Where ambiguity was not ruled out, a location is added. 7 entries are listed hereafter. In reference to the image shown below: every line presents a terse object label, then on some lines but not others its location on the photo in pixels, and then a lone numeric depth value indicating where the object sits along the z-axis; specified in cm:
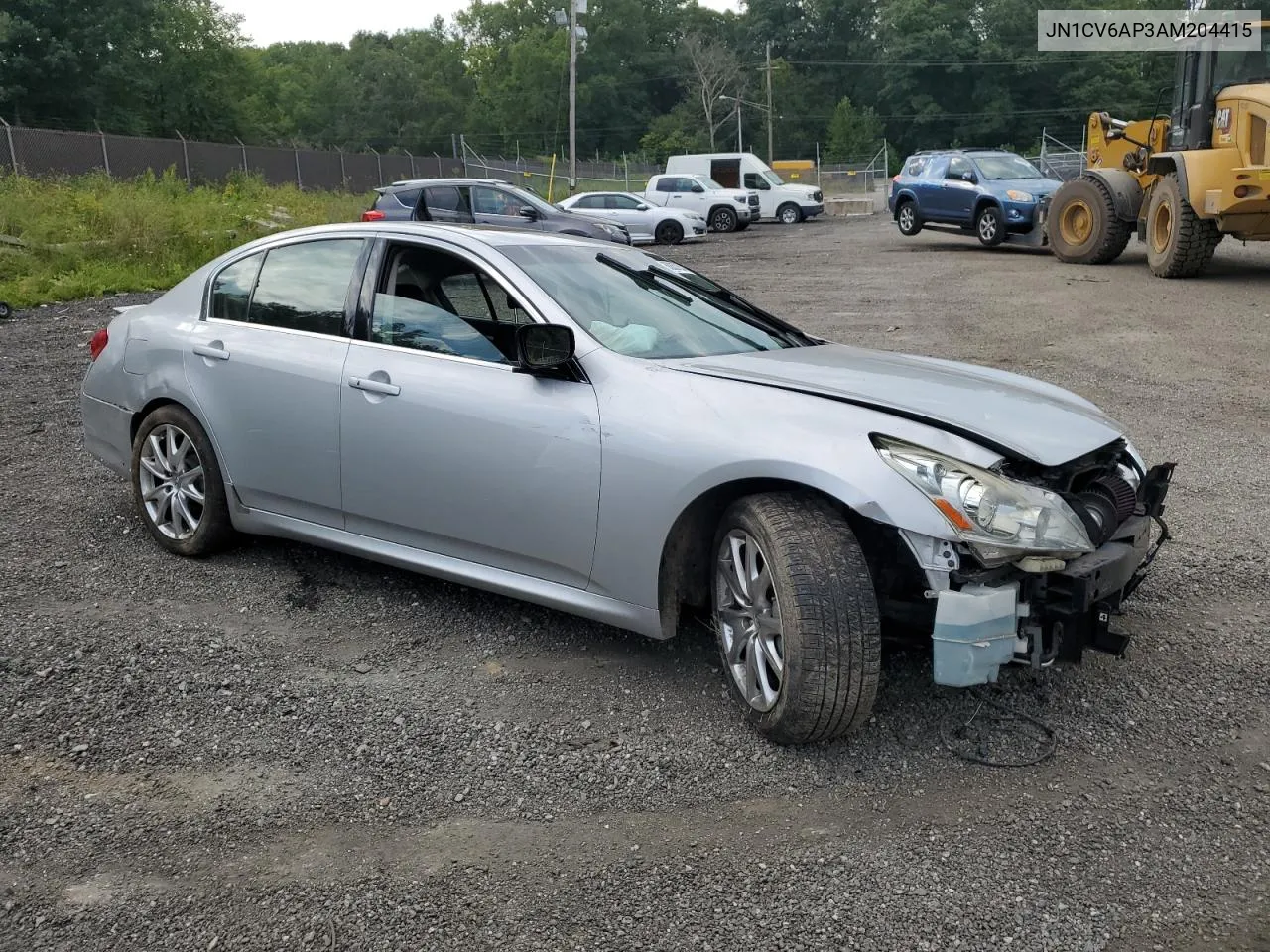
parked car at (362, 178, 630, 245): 1969
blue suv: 2023
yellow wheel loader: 1339
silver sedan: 325
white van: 3750
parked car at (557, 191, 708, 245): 2733
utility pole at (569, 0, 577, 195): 3857
